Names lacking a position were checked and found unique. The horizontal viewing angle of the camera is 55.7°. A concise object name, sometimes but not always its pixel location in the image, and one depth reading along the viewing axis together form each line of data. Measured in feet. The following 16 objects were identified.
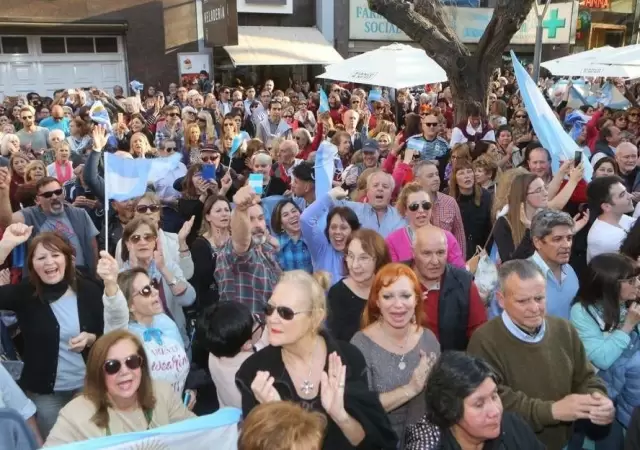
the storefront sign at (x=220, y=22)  56.03
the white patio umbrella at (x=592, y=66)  33.83
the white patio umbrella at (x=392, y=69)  30.66
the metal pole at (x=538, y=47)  41.24
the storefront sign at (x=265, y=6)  68.23
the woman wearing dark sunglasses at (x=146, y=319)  10.58
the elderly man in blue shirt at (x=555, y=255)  11.57
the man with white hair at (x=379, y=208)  15.71
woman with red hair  9.29
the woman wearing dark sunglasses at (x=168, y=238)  14.08
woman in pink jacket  13.85
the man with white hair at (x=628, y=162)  20.24
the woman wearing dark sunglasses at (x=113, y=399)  8.50
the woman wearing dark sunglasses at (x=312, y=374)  8.06
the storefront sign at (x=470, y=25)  75.41
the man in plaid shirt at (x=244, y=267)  13.47
